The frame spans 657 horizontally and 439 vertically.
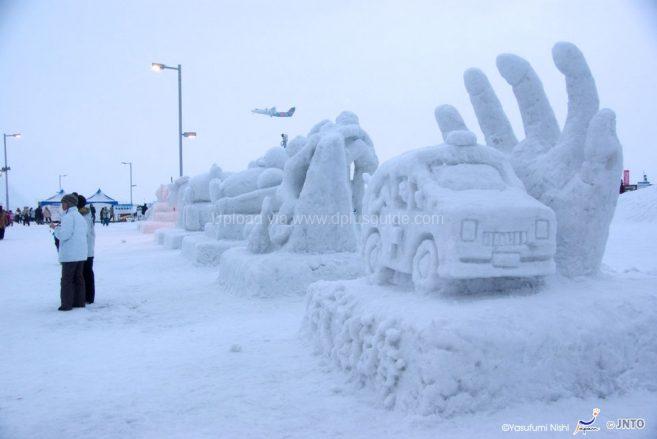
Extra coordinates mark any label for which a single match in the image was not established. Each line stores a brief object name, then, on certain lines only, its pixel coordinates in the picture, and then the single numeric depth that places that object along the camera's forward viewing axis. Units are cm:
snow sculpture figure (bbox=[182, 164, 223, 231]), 1510
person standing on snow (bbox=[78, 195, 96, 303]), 765
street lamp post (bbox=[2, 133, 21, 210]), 2947
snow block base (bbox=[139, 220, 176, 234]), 2156
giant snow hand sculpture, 423
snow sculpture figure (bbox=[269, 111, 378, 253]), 751
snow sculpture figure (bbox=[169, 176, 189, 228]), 1747
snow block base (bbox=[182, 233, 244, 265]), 1095
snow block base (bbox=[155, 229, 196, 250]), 1500
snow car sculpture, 365
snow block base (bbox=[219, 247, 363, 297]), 726
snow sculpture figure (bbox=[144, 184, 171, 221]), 2273
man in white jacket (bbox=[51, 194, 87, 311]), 695
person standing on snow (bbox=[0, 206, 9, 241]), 1991
